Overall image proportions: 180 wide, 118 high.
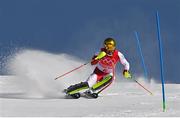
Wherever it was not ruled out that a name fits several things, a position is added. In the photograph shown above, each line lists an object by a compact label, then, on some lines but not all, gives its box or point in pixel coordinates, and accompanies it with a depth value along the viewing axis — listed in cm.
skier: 1991
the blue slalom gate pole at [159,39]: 1300
